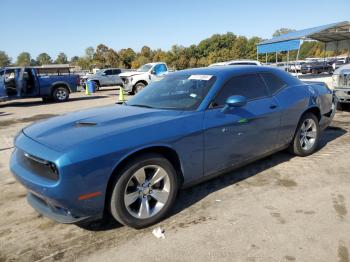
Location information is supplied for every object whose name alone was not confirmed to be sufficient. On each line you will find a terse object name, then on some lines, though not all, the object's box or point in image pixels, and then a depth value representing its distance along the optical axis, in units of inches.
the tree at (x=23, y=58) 5166.3
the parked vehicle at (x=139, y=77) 725.3
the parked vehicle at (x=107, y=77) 992.2
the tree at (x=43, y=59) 5368.1
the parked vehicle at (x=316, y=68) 1435.8
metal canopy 914.7
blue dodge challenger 118.2
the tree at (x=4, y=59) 3973.9
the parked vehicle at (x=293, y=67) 1574.3
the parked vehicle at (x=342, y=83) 349.4
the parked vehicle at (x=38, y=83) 608.7
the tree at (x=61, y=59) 4718.8
